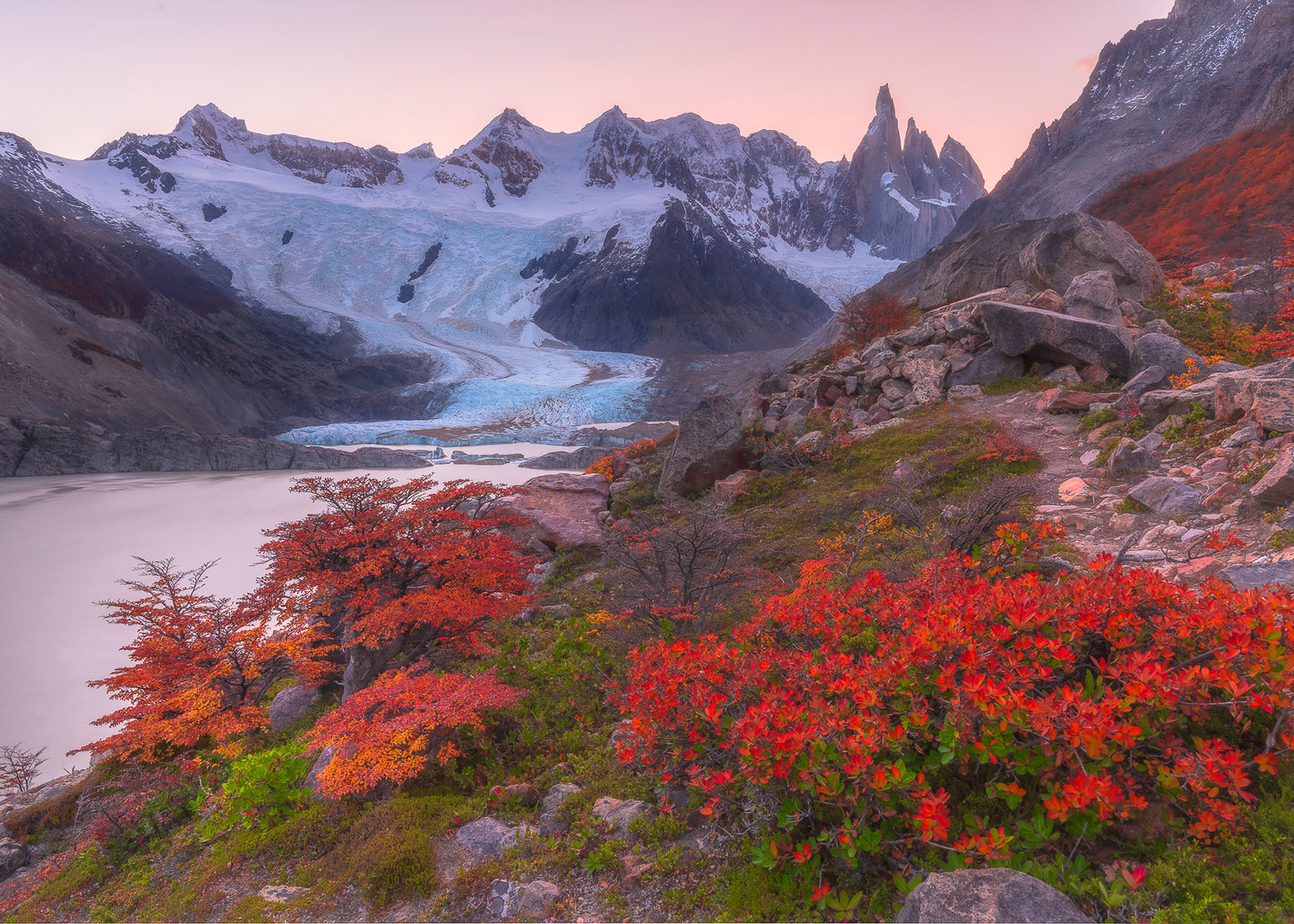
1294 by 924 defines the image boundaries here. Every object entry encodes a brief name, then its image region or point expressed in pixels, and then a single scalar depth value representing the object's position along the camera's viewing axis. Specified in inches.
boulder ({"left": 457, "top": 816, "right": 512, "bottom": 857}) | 191.6
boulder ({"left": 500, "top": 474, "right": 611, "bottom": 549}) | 568.1
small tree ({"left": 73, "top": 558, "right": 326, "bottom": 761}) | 346.6
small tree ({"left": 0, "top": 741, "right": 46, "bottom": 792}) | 445.7
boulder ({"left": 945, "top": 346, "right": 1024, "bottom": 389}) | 596.4
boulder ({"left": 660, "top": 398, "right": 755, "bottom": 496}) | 628.1
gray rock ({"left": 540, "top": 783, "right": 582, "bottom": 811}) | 202.1
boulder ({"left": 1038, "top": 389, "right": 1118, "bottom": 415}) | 471.5
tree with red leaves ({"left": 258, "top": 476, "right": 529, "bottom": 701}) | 326.3
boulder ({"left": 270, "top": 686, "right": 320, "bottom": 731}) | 374.0
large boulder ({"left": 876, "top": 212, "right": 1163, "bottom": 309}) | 678.5
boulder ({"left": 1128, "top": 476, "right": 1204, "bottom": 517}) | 273.3
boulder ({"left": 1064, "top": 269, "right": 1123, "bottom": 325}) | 583.2
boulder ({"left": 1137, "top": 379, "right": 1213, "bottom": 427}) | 354.6
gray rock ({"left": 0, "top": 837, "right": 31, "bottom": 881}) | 341.7
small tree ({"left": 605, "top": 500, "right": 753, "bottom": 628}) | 324.8
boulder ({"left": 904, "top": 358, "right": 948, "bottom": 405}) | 605.6
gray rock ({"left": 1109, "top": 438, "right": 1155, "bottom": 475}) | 337.4
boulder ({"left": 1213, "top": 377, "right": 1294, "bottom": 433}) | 287.7
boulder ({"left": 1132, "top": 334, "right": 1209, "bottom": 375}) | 453.1
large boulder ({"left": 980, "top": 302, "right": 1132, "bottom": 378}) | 511.2
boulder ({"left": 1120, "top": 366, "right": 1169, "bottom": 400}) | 423.2
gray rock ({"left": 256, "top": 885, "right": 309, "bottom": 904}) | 199.9
